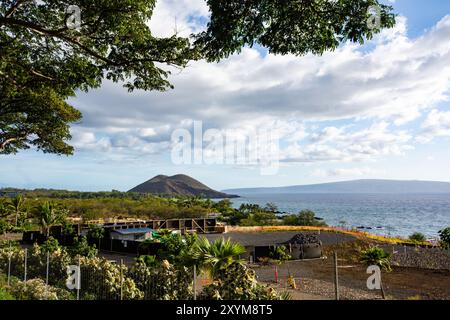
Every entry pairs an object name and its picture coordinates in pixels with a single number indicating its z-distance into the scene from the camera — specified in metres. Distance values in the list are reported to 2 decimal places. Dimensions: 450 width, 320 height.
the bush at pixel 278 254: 28.14
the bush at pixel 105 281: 14.16
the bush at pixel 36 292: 12.99
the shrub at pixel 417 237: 52.43
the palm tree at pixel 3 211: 44.13
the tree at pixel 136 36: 10.09
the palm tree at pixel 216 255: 12.04
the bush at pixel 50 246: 25.02
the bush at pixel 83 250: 25.88
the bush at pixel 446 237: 26.05
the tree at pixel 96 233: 33.28
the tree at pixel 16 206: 46.41
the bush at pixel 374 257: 17.14
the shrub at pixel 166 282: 13.56
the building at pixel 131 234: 36.09
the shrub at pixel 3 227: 37.72
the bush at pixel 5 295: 11.84
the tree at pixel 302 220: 67.12
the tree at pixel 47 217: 38.25
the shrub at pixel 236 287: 11.83
